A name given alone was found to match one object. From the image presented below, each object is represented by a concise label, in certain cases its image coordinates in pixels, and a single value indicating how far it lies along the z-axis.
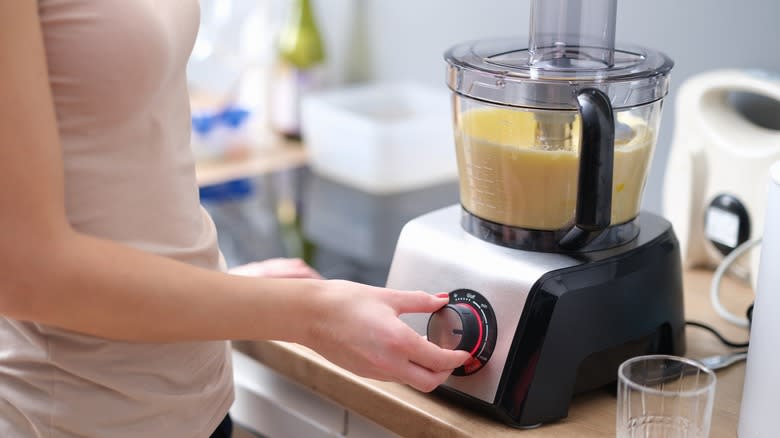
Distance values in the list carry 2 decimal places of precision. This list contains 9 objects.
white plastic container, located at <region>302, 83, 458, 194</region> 2.16
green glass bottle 2.38
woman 1.28
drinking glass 1.38
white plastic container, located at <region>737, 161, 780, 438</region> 1.36
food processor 1.43
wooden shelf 2.24
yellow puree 1.47
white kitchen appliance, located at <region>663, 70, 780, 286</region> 1.73
